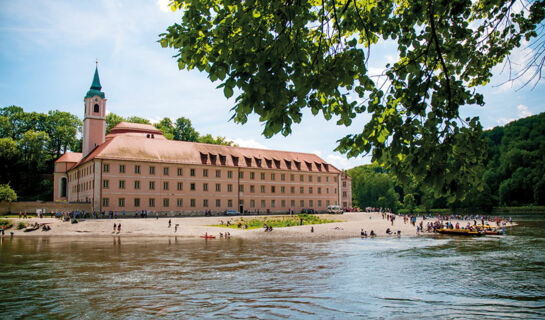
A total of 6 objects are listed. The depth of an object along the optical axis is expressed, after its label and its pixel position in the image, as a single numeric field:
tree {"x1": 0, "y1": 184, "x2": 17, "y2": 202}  53.47
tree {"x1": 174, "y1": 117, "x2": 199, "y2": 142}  97.88
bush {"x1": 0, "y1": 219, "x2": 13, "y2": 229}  45.79
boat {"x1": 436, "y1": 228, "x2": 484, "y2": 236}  47.76
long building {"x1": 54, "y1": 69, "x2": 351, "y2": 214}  59.59
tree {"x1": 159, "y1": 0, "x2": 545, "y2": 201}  5.61
